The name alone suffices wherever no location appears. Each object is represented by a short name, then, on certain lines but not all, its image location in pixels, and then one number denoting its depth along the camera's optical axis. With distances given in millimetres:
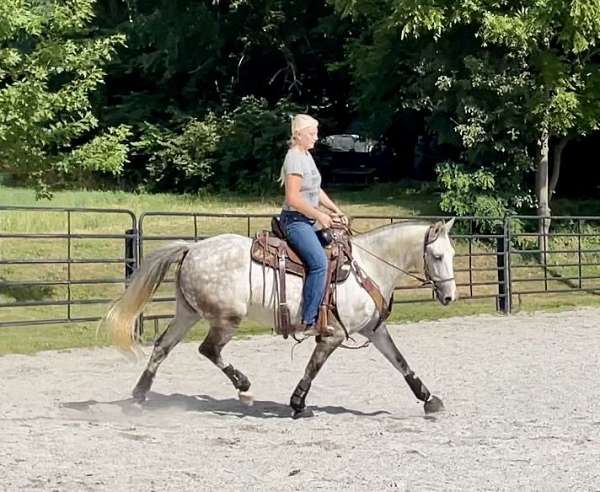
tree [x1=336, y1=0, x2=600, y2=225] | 21641
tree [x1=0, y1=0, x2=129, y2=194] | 14961
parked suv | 33562
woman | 7398
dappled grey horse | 7680
